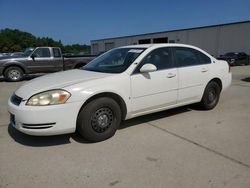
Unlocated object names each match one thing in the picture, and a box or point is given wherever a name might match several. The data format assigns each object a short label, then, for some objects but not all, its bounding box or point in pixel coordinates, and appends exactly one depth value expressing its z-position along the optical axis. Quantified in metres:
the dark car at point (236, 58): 19.20
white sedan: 2.79
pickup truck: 9.05
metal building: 24.32
